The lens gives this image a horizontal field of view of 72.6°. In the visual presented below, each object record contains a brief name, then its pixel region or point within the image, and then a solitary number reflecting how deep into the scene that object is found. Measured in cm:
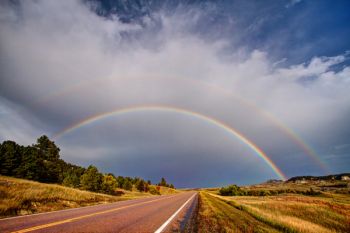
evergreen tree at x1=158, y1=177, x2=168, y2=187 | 18022
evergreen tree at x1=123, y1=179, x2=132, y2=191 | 9134
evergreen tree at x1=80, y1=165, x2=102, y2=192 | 5541
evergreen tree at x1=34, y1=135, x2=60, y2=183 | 7150
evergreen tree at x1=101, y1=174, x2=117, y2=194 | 5950
